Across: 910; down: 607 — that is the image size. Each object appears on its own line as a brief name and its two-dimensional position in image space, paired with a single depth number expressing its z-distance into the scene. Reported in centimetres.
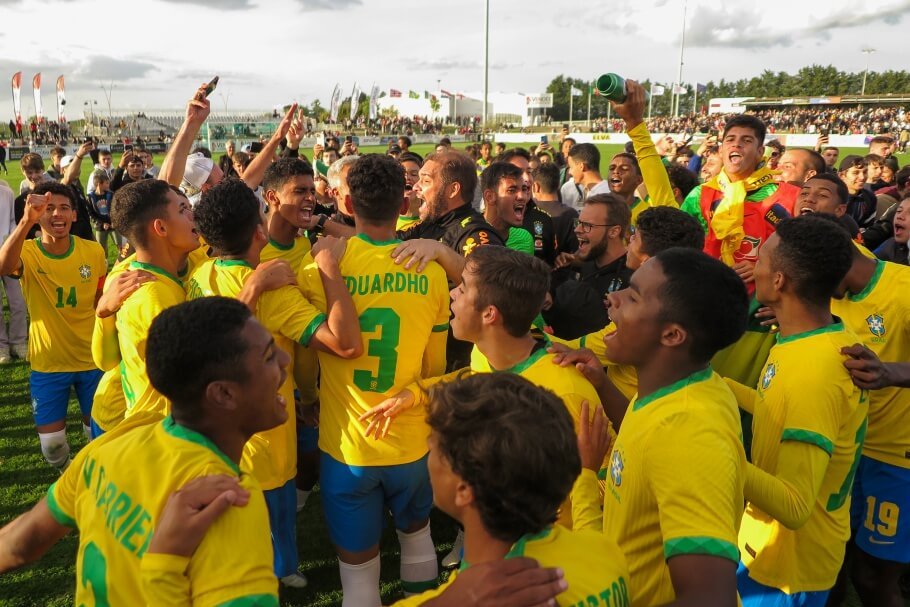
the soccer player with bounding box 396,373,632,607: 134
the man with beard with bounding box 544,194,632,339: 373
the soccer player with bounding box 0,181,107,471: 490
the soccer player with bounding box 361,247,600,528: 243
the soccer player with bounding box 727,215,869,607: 217
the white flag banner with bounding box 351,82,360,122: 7139
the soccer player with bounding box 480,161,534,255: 503
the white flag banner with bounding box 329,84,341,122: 6134
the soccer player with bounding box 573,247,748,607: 155
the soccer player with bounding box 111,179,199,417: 285
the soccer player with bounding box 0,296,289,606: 147
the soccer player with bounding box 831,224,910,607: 306
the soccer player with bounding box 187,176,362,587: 283
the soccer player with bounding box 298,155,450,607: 295
